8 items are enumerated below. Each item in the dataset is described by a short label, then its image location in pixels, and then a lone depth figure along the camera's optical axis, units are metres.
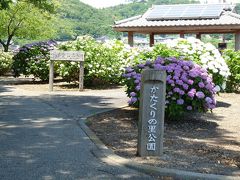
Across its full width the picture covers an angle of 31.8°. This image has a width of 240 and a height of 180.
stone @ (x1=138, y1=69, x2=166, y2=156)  5.23
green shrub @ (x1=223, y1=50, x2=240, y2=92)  13.55
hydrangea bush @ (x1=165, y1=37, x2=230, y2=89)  9.86
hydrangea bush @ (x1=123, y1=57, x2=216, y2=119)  7.63
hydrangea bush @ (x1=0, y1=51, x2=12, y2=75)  19.58
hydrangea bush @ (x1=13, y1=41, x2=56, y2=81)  14.92
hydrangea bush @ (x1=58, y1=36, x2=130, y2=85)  13.71
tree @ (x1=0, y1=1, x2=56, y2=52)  27.22
